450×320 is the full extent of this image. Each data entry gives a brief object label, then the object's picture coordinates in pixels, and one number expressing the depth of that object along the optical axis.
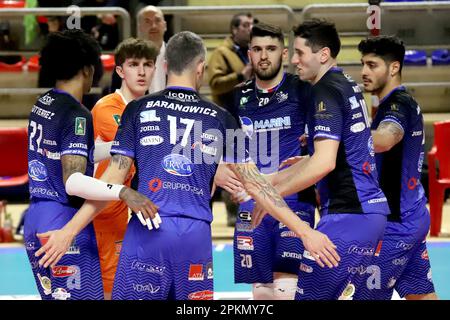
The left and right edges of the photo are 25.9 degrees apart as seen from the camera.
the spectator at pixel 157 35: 9.66
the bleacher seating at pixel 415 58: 14.52
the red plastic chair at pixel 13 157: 12.36
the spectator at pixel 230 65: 12.40
